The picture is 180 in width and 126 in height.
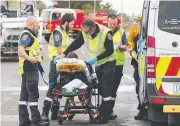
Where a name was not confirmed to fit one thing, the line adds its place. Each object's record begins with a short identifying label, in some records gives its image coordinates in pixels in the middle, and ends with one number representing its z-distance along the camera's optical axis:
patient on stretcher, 16.67
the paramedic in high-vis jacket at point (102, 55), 17.34
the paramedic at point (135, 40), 18.94
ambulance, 13.83
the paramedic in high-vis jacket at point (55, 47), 17.81
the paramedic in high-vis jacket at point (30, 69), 16.64
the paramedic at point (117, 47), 18.72
